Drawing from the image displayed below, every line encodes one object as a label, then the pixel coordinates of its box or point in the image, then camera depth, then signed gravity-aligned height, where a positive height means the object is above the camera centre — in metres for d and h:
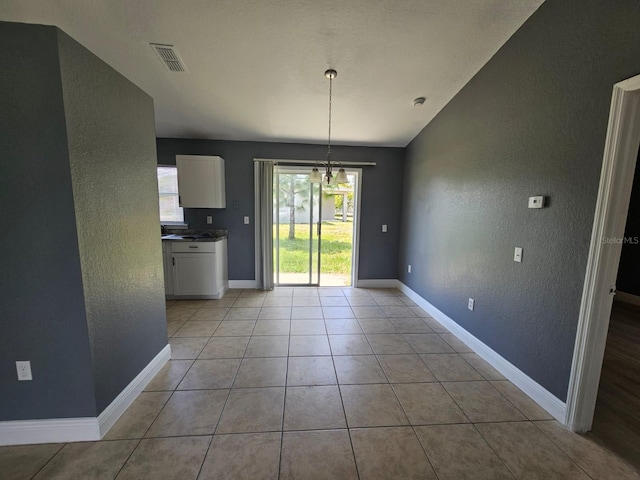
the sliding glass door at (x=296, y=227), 4.40 -0.29
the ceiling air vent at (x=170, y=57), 2.13 +1.34
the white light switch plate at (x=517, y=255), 2.03 -0.32
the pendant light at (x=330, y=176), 2.53 +0.37
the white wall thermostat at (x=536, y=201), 1.83 +0.10
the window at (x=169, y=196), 4.14 +0.19
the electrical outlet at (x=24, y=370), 1.42 -0.92
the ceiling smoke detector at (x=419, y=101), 2.97 +1.33
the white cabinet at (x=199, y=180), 3.81 +0.43
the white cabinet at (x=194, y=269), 3.72 -0.89
